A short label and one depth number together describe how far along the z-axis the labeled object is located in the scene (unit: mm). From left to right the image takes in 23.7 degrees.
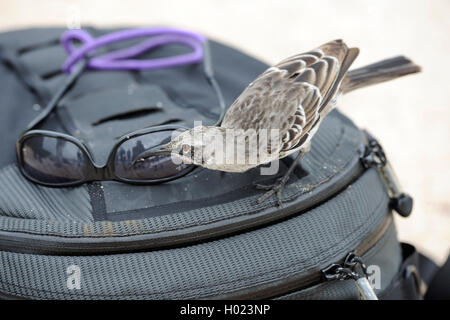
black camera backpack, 767
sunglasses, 800
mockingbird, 812
